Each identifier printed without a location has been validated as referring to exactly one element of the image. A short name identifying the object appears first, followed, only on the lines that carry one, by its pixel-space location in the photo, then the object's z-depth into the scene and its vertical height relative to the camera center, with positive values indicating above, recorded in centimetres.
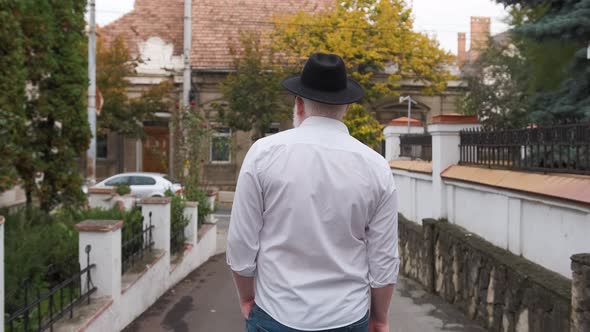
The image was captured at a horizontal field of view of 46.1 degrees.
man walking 288 -31
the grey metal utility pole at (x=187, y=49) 2547 +393
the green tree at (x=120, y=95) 2694 +237
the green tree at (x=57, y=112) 1030 +64
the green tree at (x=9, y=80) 796 +87
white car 2425 -98
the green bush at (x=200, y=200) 1406 -92
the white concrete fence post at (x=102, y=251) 629 -89
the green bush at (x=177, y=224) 1076 -110
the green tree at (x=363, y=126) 2652 +120
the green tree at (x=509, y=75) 928 +162
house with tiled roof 3012 +381
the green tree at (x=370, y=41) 2630 +445
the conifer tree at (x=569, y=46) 793 +138
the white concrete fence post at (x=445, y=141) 930 +23
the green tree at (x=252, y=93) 2720 +250
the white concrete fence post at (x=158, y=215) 935 -82
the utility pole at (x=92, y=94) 1777 +157
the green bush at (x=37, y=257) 547 -94
